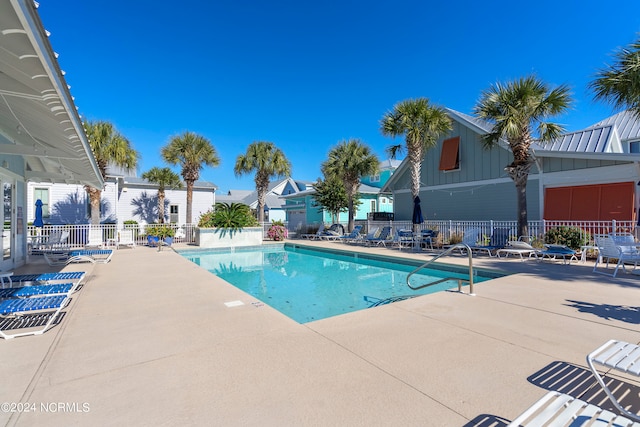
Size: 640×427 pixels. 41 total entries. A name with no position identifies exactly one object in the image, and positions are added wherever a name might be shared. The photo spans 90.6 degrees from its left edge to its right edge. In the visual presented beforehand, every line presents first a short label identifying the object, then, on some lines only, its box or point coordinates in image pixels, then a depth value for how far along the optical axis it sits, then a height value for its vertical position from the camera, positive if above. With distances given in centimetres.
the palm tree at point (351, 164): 2023 +339
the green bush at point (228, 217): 1781 -14
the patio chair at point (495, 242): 1219 -103
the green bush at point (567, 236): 1073 -61
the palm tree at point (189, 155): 2181 +415
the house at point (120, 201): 2020 +89
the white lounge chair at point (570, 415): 185 -118
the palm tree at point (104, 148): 1672 +353
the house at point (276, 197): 3825 +233
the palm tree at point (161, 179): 2370 +264
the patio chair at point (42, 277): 623 -131
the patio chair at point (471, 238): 1300 -83
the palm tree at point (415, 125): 1433 +423
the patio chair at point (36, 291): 502 -128
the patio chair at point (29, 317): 409 -158
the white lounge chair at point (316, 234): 2141 -127
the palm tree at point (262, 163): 2331 +385
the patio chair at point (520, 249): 1084 -109
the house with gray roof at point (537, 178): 1282 +200
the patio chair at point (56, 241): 1283 -116
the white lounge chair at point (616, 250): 729 -74
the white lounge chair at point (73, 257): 1043 -148
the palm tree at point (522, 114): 1162 +391
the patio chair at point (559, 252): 978 -106
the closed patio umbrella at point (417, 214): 1469 +14
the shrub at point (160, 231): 1777 -96
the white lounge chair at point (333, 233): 2059 -112
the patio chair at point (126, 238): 1666 -129
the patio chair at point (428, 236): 1472 -89
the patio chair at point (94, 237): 1691 -127
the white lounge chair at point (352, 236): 1834 -115
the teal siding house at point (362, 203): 2791 +128
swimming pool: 712 -197
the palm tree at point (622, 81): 782 +359
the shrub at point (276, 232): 2062 -109
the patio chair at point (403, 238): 1470 -98
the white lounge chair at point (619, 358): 221 -106
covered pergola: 271 +146
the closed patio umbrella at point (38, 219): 1589 -33
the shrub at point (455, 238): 1418 -93
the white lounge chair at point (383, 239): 1638 -116
